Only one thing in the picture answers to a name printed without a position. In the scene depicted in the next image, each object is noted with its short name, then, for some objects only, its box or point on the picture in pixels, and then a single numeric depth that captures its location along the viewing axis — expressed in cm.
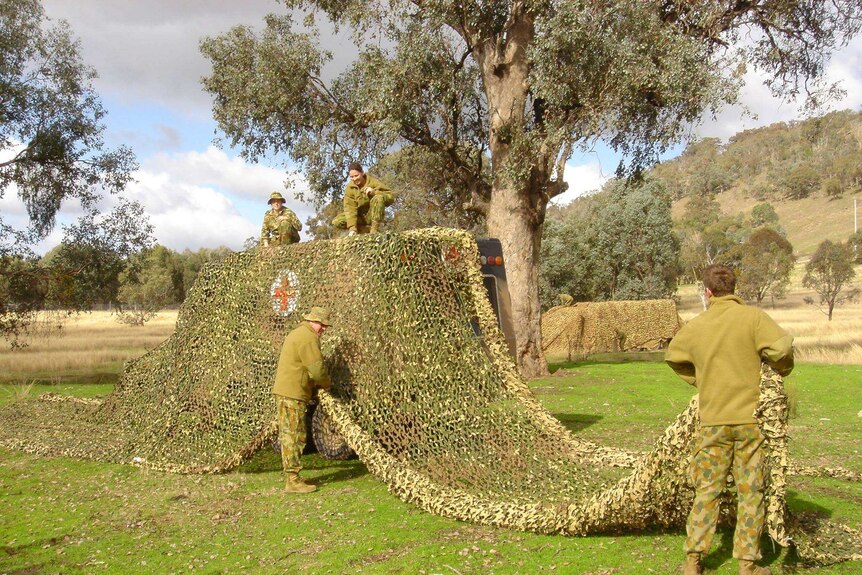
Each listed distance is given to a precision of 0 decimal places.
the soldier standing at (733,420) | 473
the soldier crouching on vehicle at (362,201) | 992
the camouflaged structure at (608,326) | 2658
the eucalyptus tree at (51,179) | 1800
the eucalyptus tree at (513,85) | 1505
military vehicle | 1053
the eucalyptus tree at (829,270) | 3778
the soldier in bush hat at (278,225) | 1021
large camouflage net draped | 571
